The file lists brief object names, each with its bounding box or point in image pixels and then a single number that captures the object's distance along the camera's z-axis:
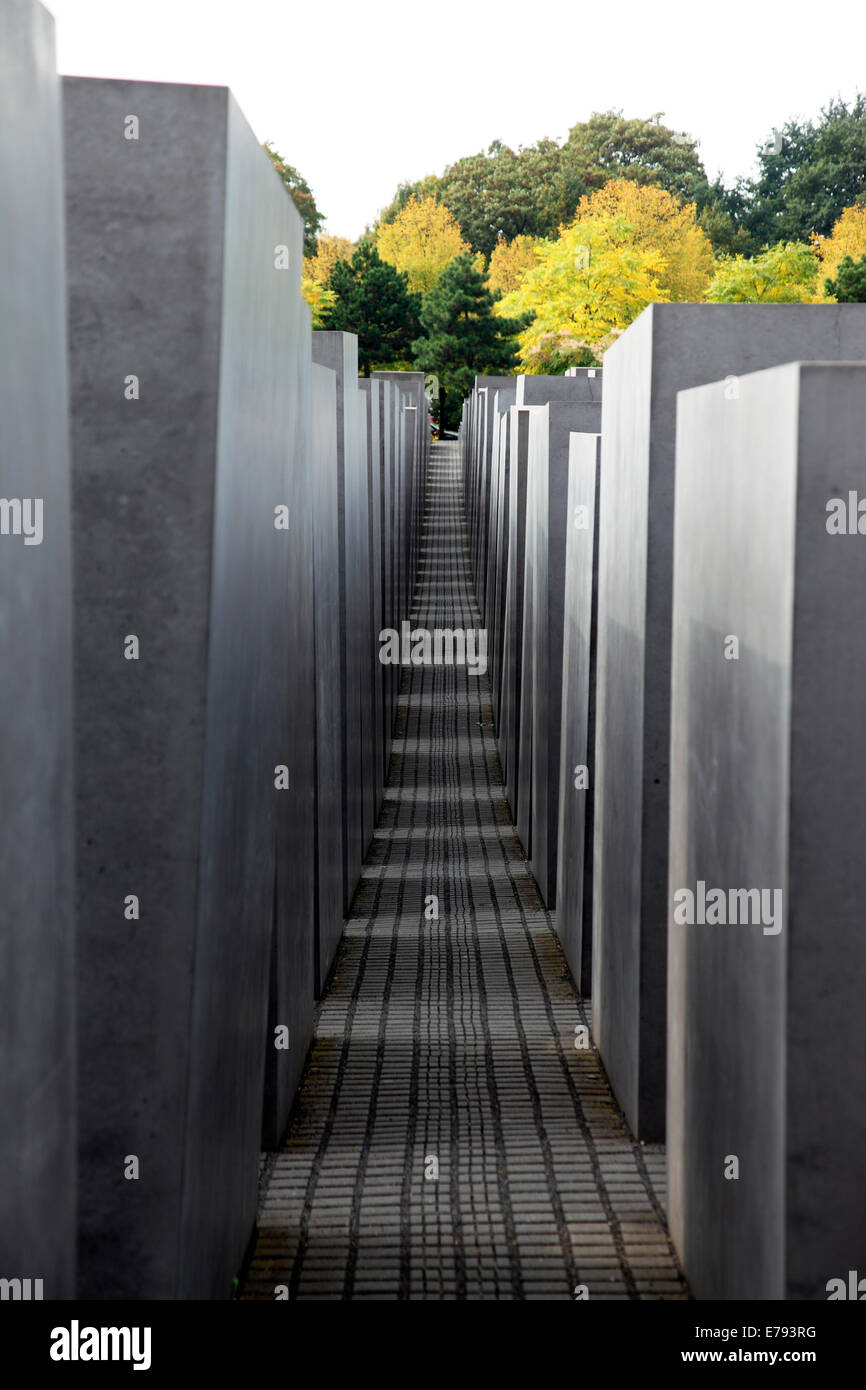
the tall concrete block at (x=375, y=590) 12.51
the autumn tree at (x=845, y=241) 57.22
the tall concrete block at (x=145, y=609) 3.41
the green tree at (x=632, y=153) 75.69
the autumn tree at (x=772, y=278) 51.44
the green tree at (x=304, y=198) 77.16
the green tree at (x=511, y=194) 78.88
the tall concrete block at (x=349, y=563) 9.07
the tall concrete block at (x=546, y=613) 9.34
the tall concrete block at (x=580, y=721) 7.59
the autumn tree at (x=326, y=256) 75.00
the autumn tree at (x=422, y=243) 80.19
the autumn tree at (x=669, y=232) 62.97
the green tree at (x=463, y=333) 52.56
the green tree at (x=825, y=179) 63.78
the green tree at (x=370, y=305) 52.97
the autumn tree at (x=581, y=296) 49.06
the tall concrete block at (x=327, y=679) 7.46
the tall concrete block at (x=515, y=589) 13.09
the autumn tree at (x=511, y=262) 76.12
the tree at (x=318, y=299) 55.00
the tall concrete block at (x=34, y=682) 2.52
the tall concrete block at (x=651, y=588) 5.58
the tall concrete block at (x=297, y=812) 5.62
